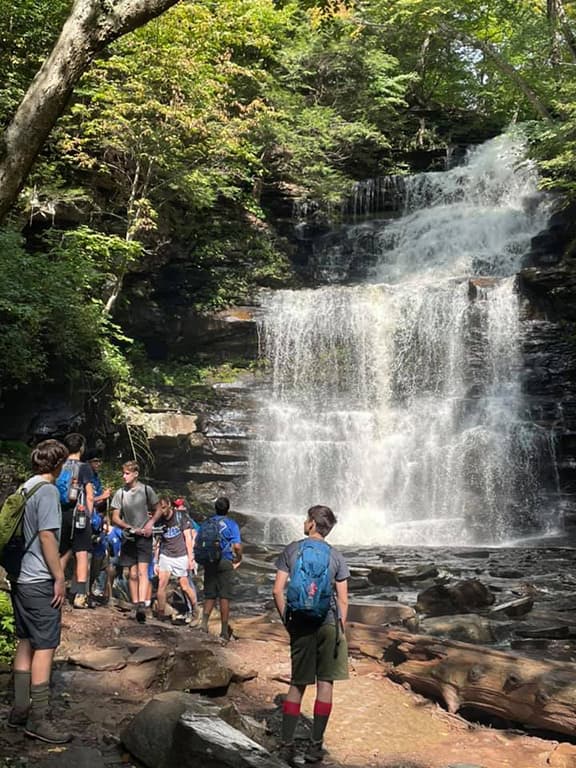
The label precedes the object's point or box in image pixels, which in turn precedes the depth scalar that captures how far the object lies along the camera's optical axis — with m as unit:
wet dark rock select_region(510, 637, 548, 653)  7.43
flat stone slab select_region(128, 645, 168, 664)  5.85
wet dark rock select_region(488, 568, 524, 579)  11.88
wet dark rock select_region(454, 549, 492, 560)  13.99
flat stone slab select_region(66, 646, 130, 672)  5.70
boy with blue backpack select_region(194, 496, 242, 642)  7.43
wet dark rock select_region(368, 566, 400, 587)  11.23
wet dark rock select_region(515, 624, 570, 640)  7.82
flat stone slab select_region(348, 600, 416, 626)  8.23
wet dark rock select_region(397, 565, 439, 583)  11.45
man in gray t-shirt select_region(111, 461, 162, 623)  7.94
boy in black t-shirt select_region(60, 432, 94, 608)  7.39
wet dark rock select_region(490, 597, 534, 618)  9.00
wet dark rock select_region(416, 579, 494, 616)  9.21
